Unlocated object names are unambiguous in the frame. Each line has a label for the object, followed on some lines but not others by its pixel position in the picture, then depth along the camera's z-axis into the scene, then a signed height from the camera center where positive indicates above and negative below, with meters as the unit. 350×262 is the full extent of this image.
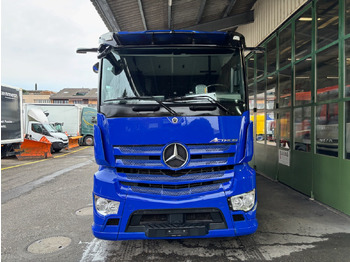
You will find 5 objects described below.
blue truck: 2.88 -0.33
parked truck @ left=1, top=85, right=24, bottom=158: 11.55 +0.51
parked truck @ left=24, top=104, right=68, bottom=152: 15.59 -0.15
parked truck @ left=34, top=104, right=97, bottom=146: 20.56 +0.91
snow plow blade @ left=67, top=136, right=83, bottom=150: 18.83 -1.05
